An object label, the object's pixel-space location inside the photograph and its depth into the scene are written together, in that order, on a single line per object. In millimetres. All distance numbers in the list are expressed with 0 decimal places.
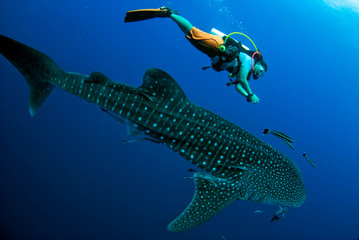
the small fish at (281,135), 4043
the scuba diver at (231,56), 5504
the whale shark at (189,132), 3346
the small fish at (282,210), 4157
